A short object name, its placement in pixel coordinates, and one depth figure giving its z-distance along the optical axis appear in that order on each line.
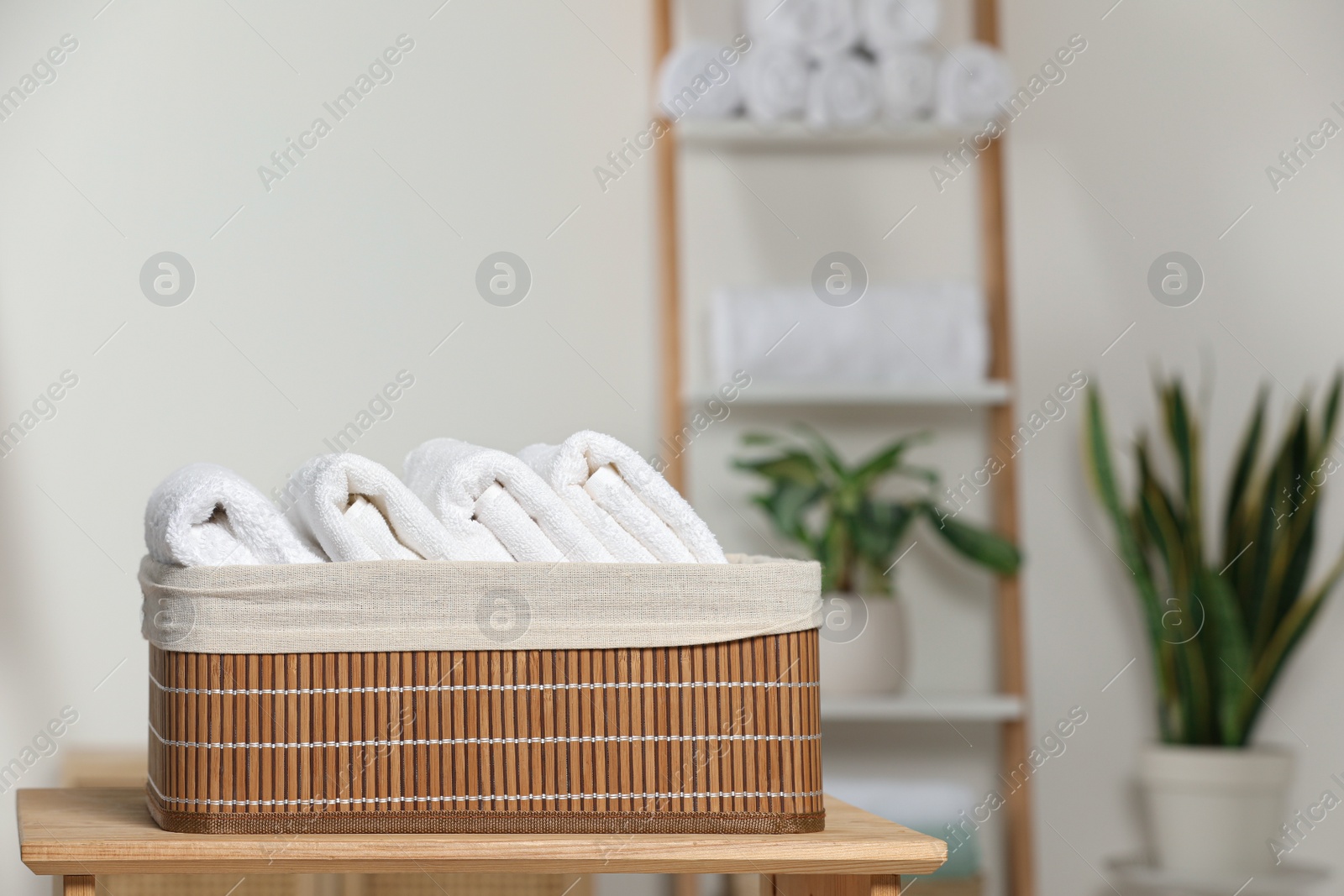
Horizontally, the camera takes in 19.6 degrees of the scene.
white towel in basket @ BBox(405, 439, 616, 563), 3.53
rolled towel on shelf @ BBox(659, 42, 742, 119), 5.83
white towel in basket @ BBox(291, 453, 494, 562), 3.47
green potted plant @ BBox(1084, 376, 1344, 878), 5.74
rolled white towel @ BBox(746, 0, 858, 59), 5.85
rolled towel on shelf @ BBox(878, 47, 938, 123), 5.85
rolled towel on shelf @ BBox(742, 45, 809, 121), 5.83
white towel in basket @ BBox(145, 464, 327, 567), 3.43
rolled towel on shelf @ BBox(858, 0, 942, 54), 5.87
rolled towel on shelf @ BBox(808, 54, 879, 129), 5.85
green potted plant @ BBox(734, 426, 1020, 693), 5.74
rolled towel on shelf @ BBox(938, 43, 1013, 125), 5.85
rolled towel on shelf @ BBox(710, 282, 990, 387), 5.81
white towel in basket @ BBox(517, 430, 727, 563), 3.58
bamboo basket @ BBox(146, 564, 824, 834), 3.33
